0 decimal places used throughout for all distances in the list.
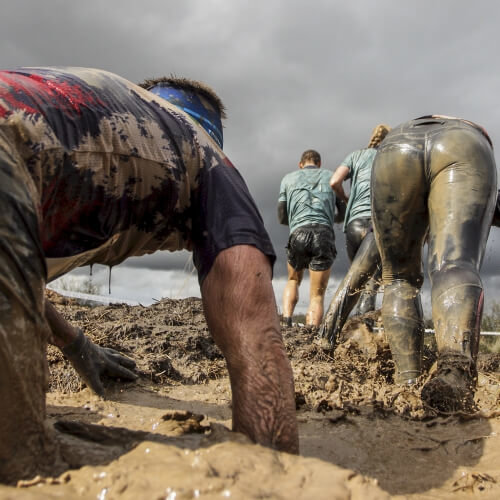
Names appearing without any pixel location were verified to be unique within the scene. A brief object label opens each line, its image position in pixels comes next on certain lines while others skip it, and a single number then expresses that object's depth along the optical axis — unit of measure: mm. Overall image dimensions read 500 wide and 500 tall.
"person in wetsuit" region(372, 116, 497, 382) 2246
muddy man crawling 1076
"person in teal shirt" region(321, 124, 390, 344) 4188
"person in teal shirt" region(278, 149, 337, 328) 5656
